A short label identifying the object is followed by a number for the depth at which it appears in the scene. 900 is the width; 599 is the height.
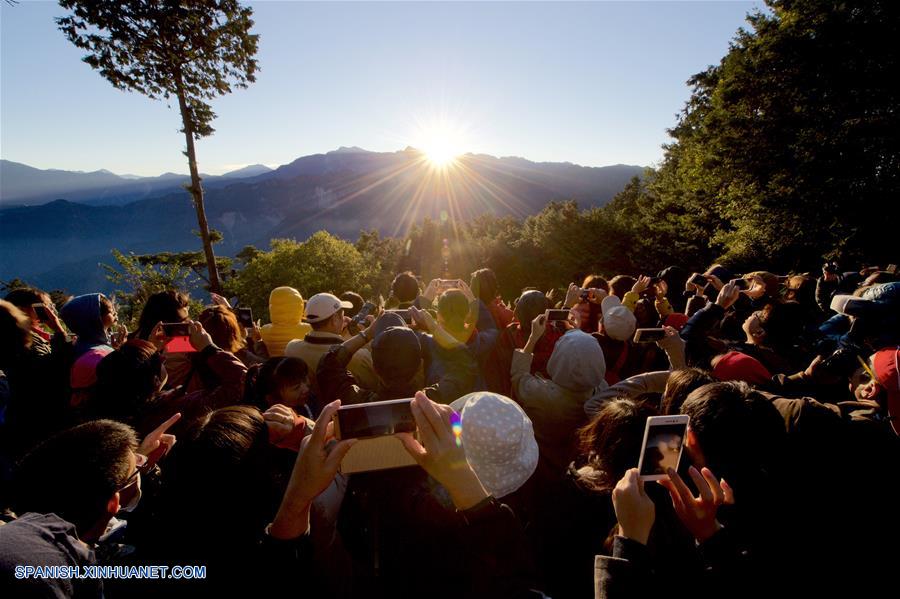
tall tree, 13.54
